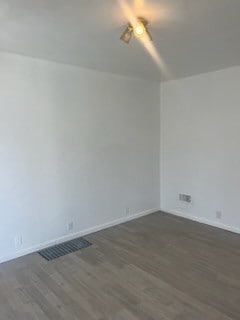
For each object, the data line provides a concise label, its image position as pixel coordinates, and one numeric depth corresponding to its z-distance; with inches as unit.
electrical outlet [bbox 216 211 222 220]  162.2
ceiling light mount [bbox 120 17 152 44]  87.1
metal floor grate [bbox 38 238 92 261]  132.4
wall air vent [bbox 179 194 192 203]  178.8
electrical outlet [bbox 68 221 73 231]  149.2
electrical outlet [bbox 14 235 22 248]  130.1
